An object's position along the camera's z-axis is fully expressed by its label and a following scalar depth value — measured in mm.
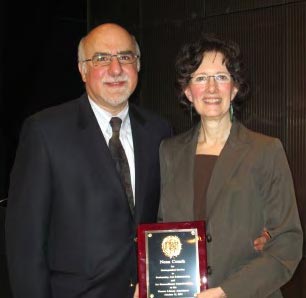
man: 2240
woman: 2102
